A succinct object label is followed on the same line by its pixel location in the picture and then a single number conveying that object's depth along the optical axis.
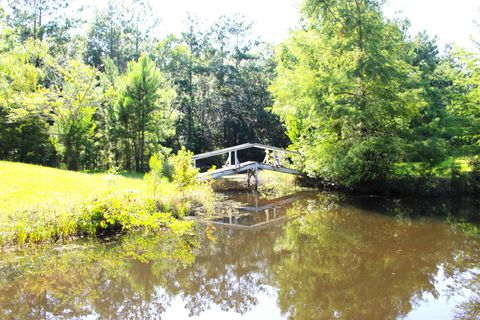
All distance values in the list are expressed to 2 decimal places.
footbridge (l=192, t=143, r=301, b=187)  17.48
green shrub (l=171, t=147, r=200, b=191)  12.12
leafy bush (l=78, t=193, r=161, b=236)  9.66
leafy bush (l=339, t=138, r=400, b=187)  15.37
